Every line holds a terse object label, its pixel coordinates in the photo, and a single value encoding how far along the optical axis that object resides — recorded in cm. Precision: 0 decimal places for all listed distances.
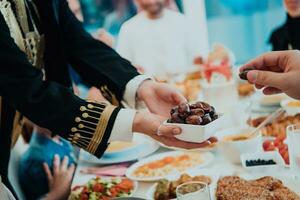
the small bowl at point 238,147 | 144
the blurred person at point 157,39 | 478
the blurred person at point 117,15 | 460
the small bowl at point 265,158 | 129
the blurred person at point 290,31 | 305
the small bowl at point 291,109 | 177
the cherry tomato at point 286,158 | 131
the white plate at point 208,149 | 160
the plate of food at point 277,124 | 161
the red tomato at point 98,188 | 138
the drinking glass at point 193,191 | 105
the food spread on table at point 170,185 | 126
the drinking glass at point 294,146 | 121
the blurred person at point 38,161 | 167
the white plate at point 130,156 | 170
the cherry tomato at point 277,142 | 146
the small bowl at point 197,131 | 107
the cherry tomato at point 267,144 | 148
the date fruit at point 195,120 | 108
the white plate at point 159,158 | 143
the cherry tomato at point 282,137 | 150
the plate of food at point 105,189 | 134
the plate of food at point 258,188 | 109
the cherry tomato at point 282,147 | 139
